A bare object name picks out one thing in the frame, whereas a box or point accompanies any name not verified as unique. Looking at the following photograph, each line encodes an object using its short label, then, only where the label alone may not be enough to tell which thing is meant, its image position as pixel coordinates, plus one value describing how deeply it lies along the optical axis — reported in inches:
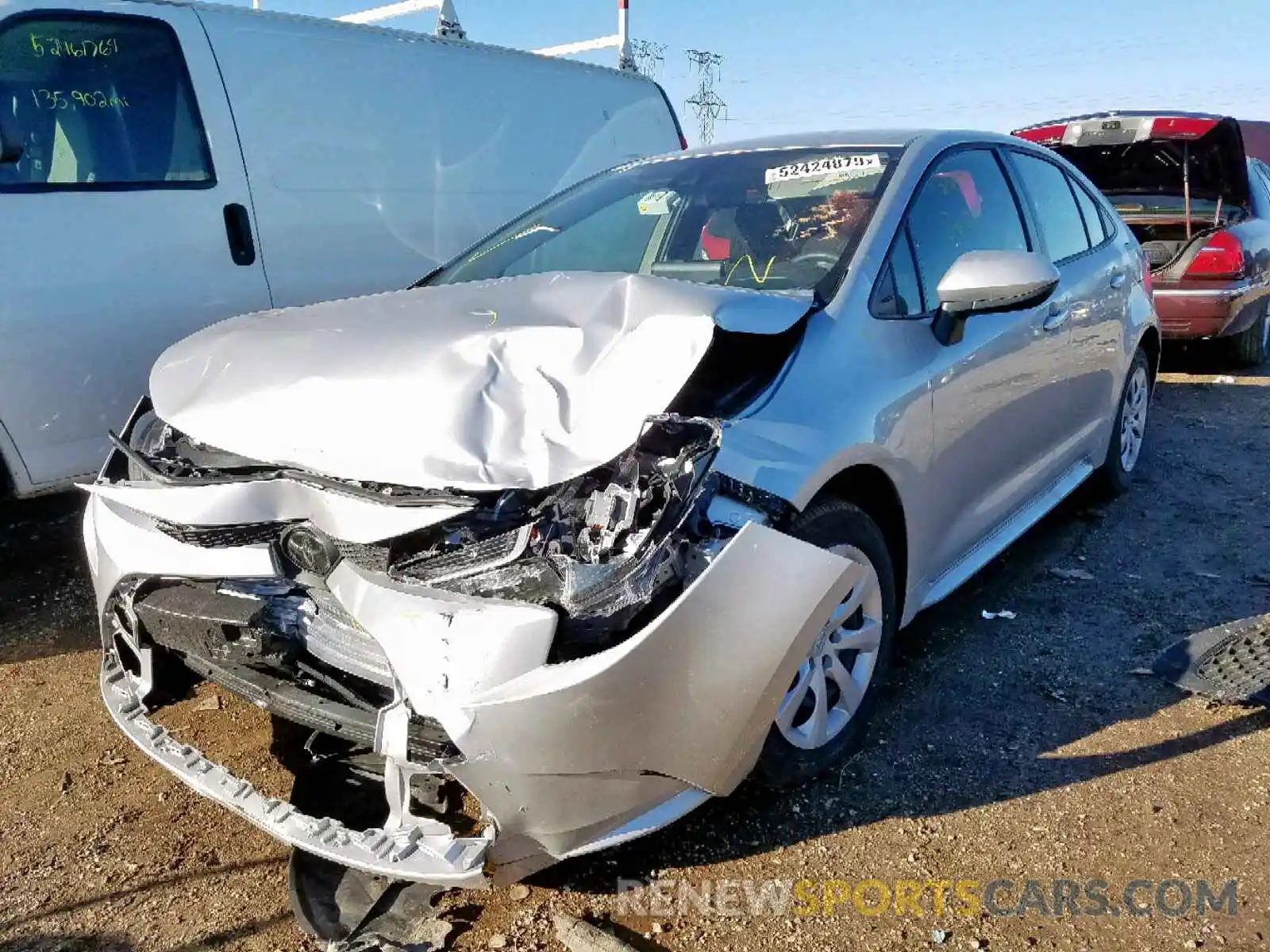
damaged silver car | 73.4
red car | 273.3
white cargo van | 138.3
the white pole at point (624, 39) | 247.1
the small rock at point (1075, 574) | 155.3
